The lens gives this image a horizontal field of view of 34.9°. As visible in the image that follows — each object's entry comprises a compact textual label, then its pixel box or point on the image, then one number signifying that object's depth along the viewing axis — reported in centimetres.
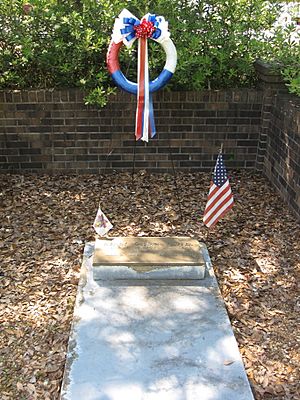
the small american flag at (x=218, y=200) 420
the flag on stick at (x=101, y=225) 396
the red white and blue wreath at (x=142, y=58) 428
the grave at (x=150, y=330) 279
